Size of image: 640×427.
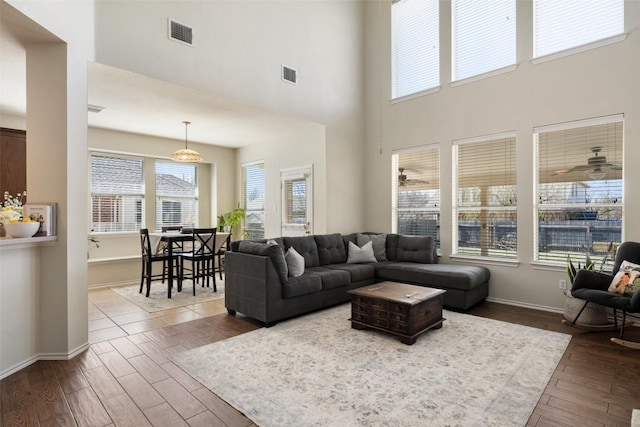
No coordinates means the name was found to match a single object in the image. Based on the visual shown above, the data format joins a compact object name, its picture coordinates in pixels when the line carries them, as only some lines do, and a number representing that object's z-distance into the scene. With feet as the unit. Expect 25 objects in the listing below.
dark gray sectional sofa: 12.85
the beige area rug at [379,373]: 7.13
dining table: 17.51
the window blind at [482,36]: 16.33
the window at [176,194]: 23.85
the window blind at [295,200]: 21.22
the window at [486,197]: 16.16
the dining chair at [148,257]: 17.52
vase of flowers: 9.28
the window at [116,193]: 21.25
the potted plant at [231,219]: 25.75
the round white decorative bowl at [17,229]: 9.26
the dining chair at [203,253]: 18.07
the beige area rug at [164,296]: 15.81
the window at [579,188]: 13.60
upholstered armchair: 11.05
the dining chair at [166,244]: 18.28
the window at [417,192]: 18.74
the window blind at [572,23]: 13.65
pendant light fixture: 19.15
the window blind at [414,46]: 18.99
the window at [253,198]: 25.06
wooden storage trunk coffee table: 10.89
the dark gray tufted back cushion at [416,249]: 17.43
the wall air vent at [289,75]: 17.25
